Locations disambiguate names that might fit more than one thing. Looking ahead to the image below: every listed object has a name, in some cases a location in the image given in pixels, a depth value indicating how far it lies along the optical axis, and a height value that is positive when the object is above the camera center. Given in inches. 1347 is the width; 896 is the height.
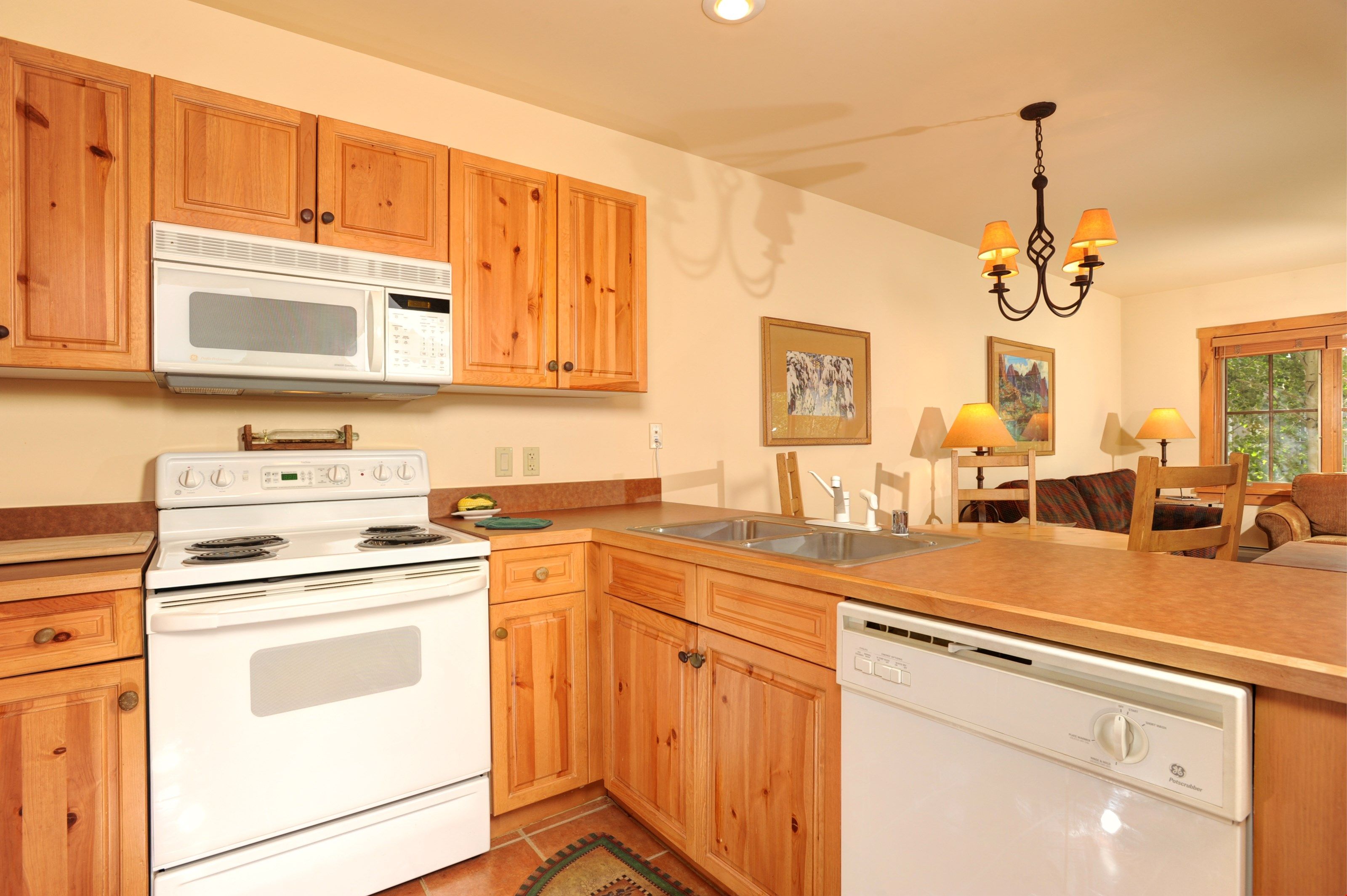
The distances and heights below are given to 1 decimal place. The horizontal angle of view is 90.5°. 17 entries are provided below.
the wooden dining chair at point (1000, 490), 154.6 -9.7
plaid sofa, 175.5 -17.5
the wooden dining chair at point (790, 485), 120.8 -7.1
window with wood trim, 202.1 +15.0
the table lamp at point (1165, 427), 218.8 +5.9
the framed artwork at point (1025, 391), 192.4 +16.3
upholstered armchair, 152.5 -16.6
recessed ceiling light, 79.4 +52.5
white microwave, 68.6 +14.4
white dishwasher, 33.4 -19.1
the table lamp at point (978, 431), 155.2 +3.5
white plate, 95.0 -9.8
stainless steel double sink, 69.2 -10.9
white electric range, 58.6 -23.3
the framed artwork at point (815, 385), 136.8 +13.3
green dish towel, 83.3 -9.8
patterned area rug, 69.8 -46.4
